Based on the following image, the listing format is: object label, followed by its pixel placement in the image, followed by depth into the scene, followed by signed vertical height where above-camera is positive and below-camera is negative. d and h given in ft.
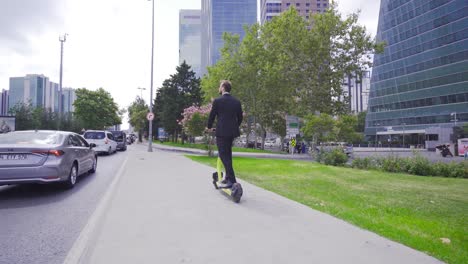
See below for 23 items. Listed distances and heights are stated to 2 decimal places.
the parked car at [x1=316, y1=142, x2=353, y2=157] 67.37 -1.72
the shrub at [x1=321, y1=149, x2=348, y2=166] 51.49 -3.12
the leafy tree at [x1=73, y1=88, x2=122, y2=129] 198.90 +19.65
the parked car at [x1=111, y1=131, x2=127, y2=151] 96.69 -0.87
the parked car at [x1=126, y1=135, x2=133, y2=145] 195.66 -1.73
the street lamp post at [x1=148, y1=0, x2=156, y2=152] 97.88 +28.84
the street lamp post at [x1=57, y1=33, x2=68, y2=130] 114.73 +26.70
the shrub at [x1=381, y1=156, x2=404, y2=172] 43.23 -3.47
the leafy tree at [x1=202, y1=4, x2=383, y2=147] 97.30 +27.32
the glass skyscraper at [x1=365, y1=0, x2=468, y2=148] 168.86 +41.51
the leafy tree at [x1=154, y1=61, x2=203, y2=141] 167.73 +23.60
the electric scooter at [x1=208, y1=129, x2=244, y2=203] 18.84 -3.17
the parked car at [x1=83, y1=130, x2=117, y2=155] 70.59 -0.67
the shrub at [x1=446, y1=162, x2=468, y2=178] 39.04 -3.77
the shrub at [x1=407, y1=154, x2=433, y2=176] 41.16 -3.58
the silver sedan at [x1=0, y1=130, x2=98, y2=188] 21.67 -1.56
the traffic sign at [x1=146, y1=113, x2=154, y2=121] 87.61 +6.07
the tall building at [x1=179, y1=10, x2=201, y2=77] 490.90 +160.12
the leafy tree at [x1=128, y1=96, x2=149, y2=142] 259.68 +20.54
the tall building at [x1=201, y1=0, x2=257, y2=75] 401.49 +159.09
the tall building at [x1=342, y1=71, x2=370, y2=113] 484.42 +68.66
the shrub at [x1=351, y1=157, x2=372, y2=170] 47.20 -3.65
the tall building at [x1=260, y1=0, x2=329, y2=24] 366.63 +162.01
